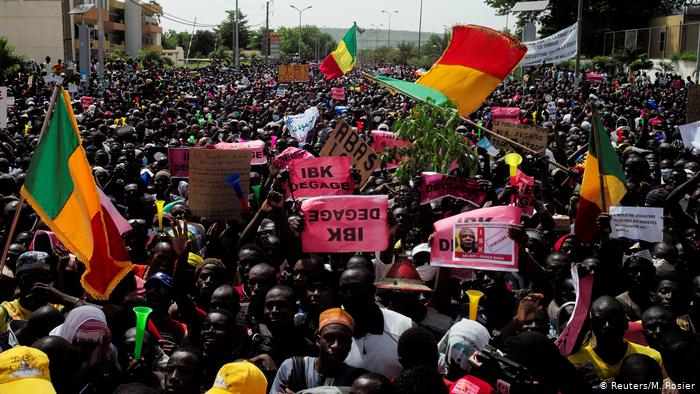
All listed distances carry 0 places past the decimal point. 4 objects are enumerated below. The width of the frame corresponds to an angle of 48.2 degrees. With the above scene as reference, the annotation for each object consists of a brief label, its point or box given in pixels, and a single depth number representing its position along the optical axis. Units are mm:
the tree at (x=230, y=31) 99438
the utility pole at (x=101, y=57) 24164
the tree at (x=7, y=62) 28553
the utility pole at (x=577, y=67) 23286
